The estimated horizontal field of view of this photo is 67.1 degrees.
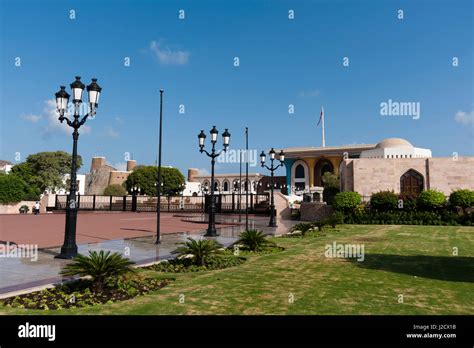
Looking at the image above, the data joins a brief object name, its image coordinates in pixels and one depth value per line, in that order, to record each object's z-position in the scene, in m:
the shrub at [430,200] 25.70
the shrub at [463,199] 25.05
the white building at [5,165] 100.81
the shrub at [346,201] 27.30
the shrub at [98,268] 6.71
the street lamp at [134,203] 44.22
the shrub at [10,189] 41.91
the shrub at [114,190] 83.78
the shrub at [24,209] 42.09
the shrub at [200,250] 9.62
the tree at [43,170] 65.94
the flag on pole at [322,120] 79.16
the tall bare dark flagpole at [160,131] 15.21
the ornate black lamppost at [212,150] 16.78
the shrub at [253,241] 12.38
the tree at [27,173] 65.38
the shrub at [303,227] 16.91
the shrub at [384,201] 26.89
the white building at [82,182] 106.68
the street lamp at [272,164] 22.33
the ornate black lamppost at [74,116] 10.48
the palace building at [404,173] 30.94
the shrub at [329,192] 38.03
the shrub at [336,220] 20.77
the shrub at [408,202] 26.45
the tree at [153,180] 77.81
